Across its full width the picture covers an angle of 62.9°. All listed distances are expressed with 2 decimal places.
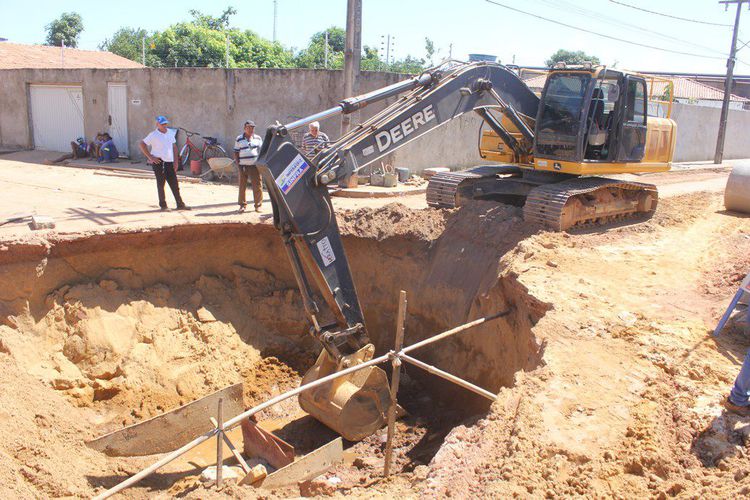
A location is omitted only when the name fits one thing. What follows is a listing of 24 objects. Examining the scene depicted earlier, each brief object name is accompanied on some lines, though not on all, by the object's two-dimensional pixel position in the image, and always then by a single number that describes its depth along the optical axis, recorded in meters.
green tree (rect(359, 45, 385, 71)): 38.28
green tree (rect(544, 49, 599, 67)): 57.41
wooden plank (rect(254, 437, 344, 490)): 5.89
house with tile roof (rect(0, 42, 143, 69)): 26.16
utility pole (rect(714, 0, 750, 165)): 25.02
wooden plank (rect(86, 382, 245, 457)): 6.41
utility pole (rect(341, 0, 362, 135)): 13.88
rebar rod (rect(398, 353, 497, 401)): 5.39
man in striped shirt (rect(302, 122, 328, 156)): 12.10
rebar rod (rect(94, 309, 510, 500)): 3.97
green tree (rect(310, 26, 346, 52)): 44.22
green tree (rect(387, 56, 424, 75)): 43.03
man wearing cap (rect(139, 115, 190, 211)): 10.05
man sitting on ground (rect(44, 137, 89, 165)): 19.66
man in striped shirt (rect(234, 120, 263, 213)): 10.59
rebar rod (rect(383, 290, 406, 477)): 5.54
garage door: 20.55
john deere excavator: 6.05
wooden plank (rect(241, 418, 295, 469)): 6.38
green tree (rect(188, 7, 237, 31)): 36.00
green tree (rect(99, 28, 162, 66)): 47.84
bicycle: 16.39
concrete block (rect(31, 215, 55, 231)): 8.21
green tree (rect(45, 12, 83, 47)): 46.50
